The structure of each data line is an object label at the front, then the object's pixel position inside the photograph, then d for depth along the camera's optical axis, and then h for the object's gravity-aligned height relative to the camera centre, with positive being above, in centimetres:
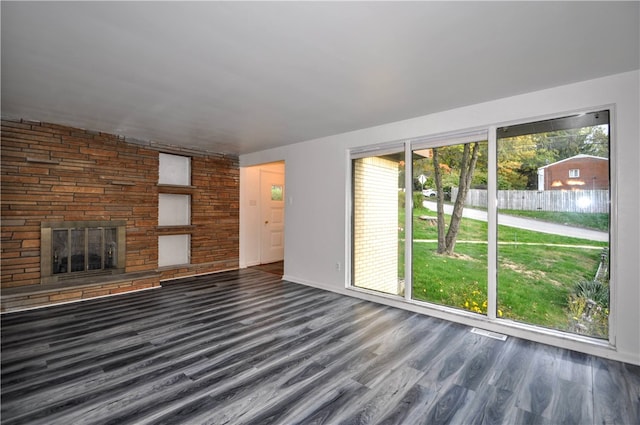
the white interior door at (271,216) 706 -5
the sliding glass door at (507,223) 292 -9
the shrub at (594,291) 284 -73
